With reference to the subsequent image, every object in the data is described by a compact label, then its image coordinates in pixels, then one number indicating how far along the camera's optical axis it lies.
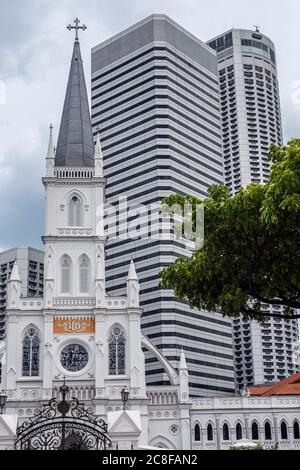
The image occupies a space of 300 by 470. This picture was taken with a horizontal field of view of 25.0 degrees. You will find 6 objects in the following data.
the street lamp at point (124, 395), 27.30
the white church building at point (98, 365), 48.91
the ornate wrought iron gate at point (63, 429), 21.72
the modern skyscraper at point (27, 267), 138.00
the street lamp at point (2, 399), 27.32
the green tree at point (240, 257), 19.61
